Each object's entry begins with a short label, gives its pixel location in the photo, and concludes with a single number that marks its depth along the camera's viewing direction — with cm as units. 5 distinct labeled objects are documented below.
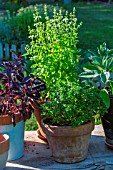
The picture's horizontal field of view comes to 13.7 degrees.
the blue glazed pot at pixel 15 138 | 361
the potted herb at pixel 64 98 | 351
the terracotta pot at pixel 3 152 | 333
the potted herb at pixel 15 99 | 357
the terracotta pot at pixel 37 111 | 384
